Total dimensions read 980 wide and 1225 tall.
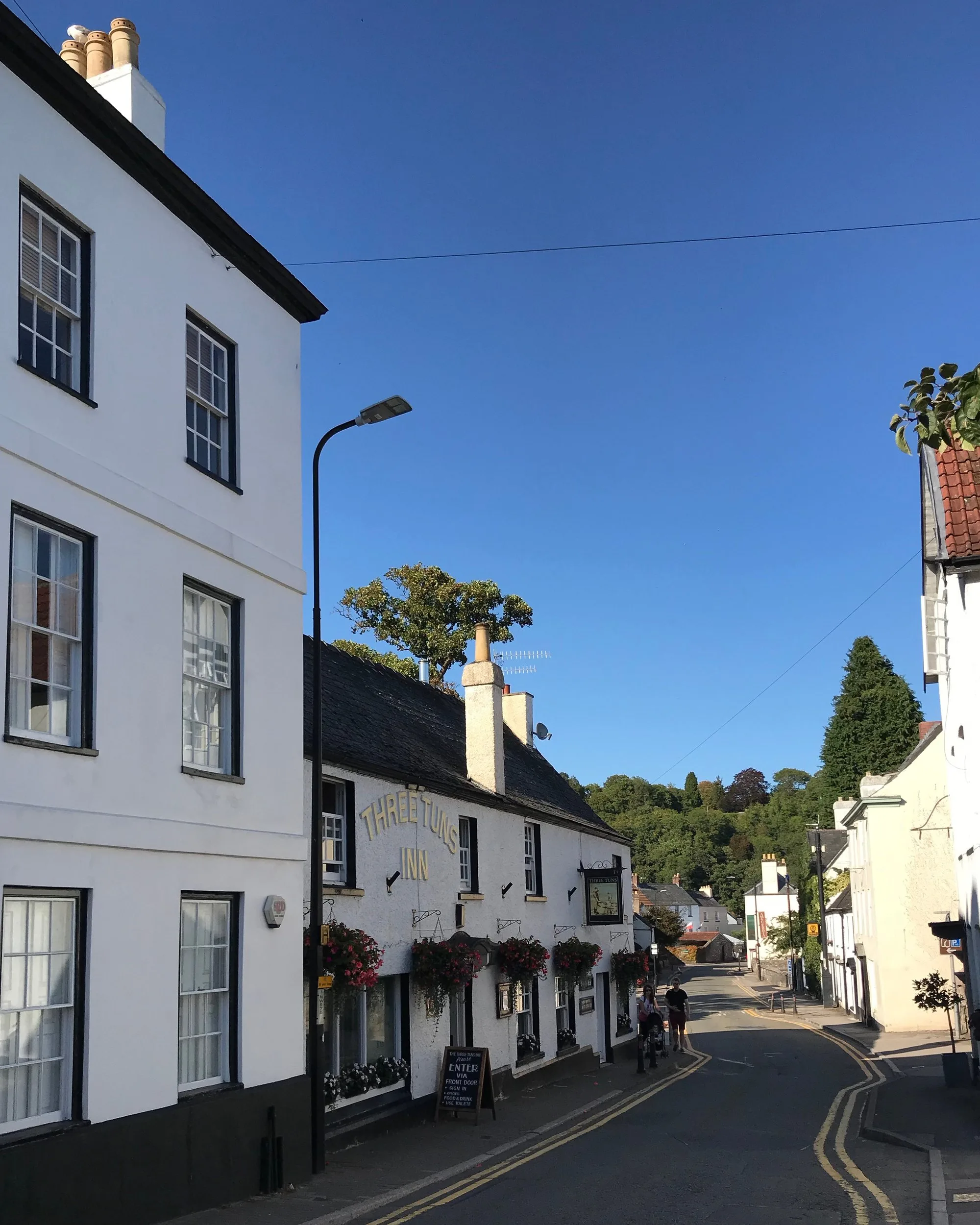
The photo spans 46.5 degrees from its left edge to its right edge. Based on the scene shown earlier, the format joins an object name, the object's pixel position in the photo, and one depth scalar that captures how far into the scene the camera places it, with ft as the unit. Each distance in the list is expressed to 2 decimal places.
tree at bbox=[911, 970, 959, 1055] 81.15
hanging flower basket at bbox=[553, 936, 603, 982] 81.05
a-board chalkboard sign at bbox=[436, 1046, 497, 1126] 57.47
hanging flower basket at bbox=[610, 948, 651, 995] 97.30
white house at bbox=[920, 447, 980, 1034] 57.62
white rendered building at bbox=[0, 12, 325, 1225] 31.24
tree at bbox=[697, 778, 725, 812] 566.35
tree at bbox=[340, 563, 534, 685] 142.61
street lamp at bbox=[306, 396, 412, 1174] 42.88
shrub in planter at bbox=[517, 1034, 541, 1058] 73.92
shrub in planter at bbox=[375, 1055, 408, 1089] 53.67
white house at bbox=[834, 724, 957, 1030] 118.93
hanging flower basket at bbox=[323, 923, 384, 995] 47.01
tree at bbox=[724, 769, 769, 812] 557.74
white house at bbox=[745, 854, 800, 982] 290.97
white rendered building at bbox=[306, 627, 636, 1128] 53.88
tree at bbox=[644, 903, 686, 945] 246.88
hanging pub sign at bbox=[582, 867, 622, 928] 90.33
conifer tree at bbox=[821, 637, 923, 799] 240.32
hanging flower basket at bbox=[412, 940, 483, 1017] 57.21
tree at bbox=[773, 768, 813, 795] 580.30
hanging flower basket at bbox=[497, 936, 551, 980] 69.31
